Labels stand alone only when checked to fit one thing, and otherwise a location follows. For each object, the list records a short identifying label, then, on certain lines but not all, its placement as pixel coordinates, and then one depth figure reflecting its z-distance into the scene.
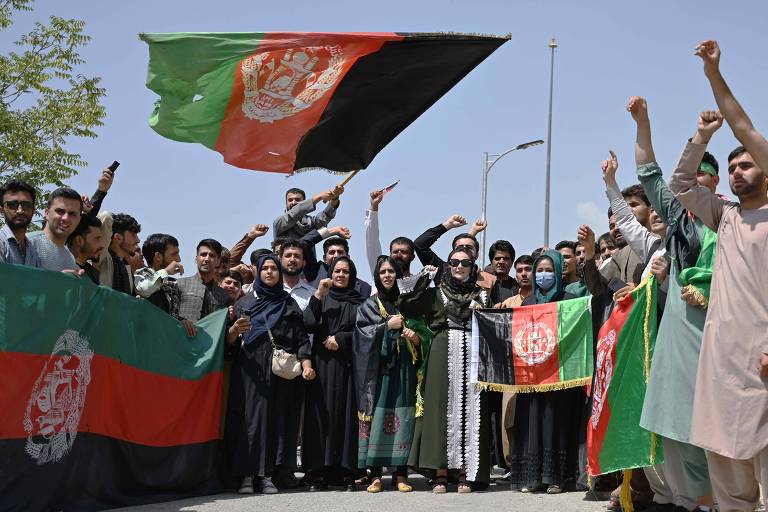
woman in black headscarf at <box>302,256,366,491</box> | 8.66
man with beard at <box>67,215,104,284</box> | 7.38
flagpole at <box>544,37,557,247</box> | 29.02
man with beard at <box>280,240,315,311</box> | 9.17
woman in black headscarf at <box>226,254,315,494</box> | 8.44
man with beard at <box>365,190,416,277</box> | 10.12
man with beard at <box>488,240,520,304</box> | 10.02
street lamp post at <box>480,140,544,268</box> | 28.69
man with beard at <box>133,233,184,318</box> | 8.42
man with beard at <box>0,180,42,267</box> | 6.53
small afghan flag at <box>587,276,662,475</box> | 6.38
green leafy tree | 18.80
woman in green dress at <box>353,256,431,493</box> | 8.50
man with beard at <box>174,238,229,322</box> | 8.81
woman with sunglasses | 8.41
